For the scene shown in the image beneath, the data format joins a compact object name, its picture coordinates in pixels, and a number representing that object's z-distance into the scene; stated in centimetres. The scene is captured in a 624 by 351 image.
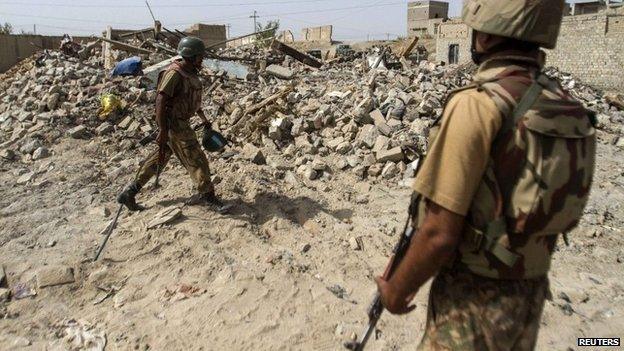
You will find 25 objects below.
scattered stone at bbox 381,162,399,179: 561
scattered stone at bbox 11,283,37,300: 329
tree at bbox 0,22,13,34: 3858
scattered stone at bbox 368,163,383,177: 571
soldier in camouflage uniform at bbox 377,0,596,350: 126
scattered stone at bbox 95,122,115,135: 730
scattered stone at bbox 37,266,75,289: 340
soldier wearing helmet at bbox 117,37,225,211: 424
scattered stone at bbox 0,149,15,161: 661
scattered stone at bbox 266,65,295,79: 1184
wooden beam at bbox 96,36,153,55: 1219
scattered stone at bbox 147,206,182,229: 422
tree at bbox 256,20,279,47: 2317
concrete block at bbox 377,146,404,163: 577
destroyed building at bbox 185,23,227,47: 2670
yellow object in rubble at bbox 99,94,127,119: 772
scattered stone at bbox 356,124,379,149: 625
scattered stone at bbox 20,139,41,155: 681
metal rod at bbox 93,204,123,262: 375
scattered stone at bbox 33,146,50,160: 661
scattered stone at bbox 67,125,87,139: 715
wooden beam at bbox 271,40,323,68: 1541
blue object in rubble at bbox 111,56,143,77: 996
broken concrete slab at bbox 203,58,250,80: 1122
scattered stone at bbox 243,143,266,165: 599
